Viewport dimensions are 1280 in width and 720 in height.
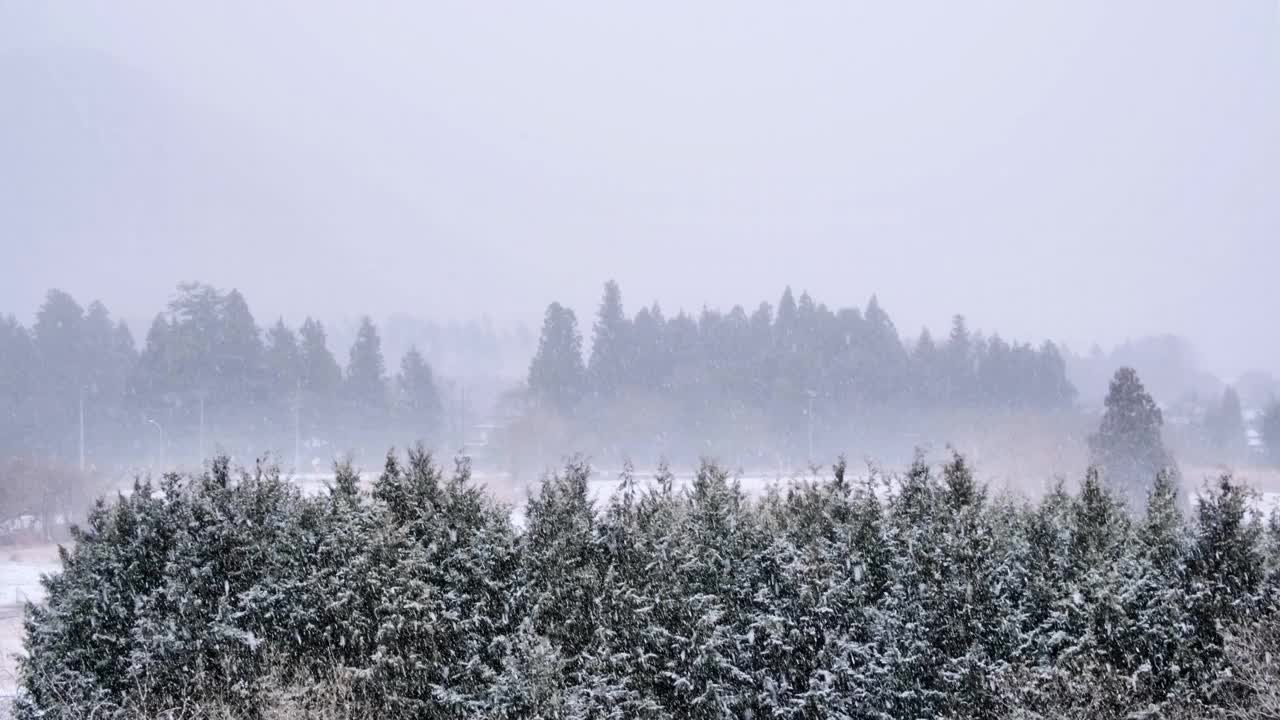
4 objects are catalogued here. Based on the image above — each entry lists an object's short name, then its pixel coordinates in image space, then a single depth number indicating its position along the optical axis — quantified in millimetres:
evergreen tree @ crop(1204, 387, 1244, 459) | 135500
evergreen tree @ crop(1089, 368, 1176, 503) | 82500
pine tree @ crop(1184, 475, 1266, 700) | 24188
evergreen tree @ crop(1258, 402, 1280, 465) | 126500
